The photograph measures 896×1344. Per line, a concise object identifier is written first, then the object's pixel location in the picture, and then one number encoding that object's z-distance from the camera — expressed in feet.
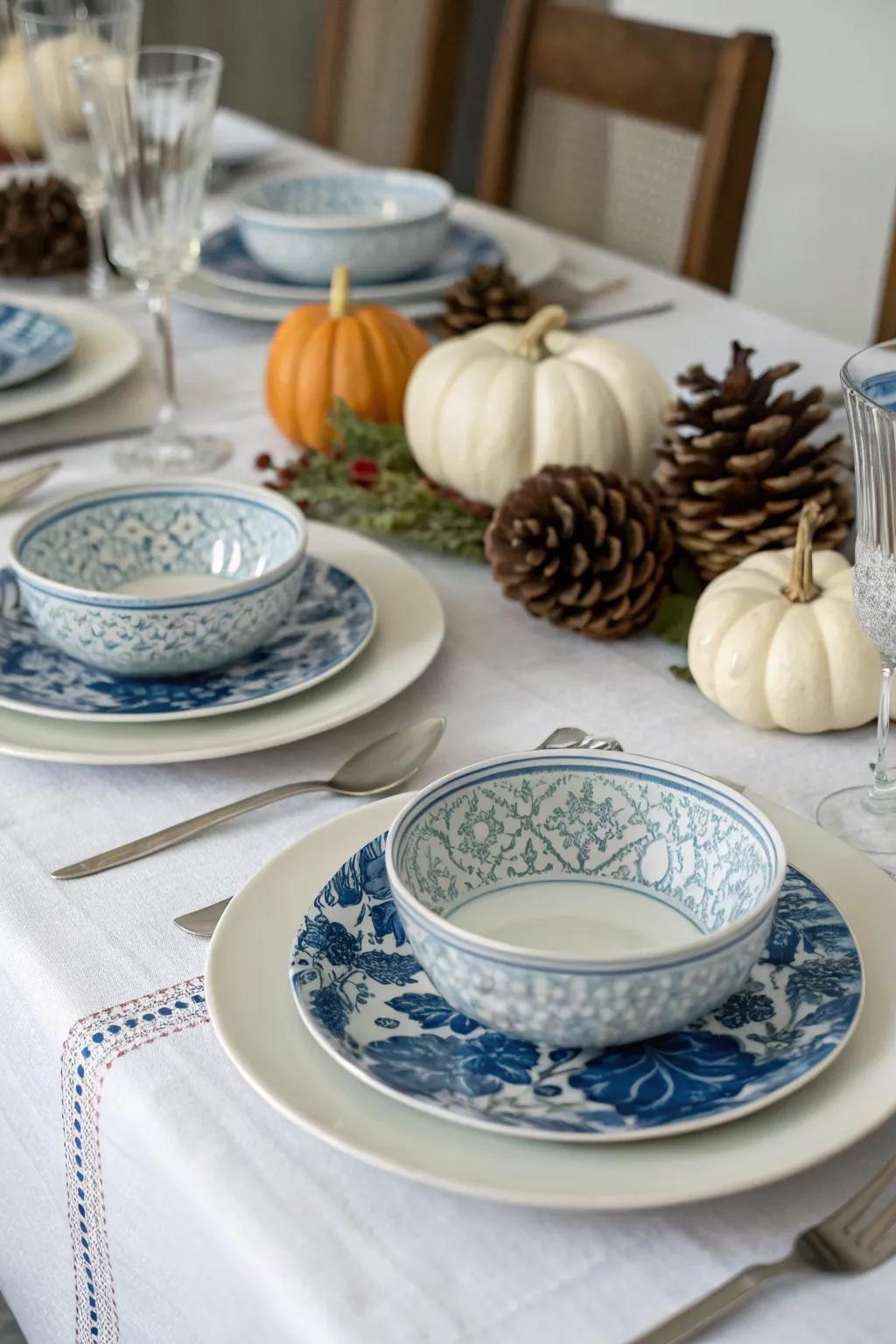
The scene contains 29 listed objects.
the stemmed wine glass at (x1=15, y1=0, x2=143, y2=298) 3.78
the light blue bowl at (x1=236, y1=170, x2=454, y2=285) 3.86
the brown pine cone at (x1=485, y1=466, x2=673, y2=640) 2.41
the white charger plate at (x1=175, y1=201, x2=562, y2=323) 3.92
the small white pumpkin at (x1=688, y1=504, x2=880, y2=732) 2.14
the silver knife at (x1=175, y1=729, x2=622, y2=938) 1.74
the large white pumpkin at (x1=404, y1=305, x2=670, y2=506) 2.74
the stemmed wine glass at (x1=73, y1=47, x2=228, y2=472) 3.14
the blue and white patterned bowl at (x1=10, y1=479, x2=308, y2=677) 2.14
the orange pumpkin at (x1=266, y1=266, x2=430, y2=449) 3.17
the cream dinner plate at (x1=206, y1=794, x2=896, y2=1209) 1.29
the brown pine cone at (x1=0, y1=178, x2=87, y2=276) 4.34
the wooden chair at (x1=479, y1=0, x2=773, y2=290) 4.78
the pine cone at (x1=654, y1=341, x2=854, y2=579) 2.45
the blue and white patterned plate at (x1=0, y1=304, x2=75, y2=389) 3.42
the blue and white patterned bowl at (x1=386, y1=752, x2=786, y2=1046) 1.54
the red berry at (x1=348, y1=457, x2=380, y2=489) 2.93
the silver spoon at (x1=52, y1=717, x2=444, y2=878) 1.91
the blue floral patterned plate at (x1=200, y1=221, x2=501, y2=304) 3.95
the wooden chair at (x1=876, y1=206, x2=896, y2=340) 4.41
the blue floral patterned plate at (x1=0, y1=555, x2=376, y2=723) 2.14
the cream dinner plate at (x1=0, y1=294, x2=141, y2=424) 3.33
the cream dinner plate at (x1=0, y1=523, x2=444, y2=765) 2.06
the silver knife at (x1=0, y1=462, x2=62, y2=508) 2.95
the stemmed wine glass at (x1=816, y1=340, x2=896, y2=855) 1.77
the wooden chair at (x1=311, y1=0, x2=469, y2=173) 6.00
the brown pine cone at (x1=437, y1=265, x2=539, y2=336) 3.45
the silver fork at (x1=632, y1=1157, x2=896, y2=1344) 1.25
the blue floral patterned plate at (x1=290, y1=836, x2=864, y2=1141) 1.35
